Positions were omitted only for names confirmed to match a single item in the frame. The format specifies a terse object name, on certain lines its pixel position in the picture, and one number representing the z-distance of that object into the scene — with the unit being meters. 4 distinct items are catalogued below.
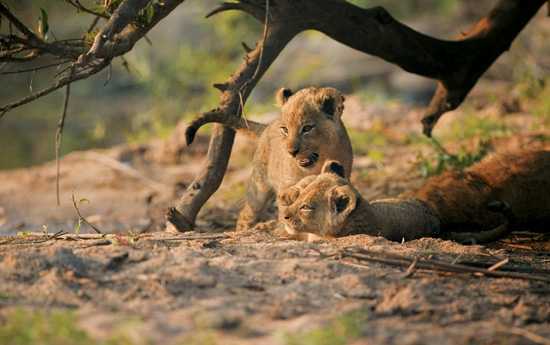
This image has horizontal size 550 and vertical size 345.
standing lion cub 11.79
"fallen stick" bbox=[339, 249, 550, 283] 8.67
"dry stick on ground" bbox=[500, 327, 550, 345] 6.86
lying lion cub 11.12
